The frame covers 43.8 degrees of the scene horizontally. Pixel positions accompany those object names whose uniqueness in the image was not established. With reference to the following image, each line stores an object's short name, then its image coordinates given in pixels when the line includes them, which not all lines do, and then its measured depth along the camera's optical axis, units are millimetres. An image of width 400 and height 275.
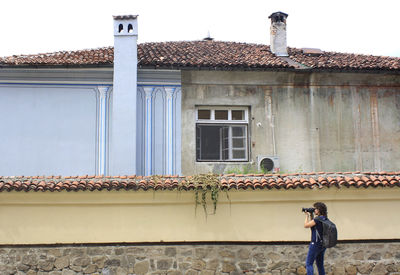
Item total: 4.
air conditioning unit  14852
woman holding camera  8945
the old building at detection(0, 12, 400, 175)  14680
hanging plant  9938
